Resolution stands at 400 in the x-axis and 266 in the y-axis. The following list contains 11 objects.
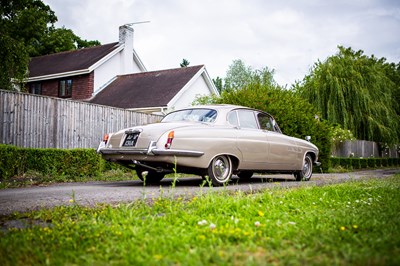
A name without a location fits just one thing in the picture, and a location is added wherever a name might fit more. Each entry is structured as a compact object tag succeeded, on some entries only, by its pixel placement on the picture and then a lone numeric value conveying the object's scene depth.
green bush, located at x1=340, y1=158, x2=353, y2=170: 19.99
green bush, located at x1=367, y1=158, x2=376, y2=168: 24.42
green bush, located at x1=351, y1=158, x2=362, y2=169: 21.53
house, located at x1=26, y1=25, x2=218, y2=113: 24.38
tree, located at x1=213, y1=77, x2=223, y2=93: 77.22
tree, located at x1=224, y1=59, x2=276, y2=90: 60.25
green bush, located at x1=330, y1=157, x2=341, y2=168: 18.98
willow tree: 23.72
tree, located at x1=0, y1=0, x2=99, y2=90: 14.25
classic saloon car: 6.80
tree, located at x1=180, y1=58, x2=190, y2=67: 76.05
